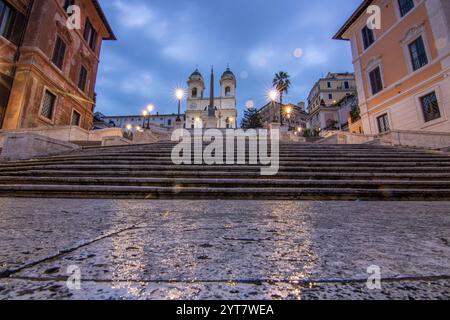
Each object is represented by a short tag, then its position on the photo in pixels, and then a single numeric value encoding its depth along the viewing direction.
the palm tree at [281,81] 40.60
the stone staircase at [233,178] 4.54
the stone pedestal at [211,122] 54.28
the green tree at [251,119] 48.12
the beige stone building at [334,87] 54.69
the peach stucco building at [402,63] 13.51
